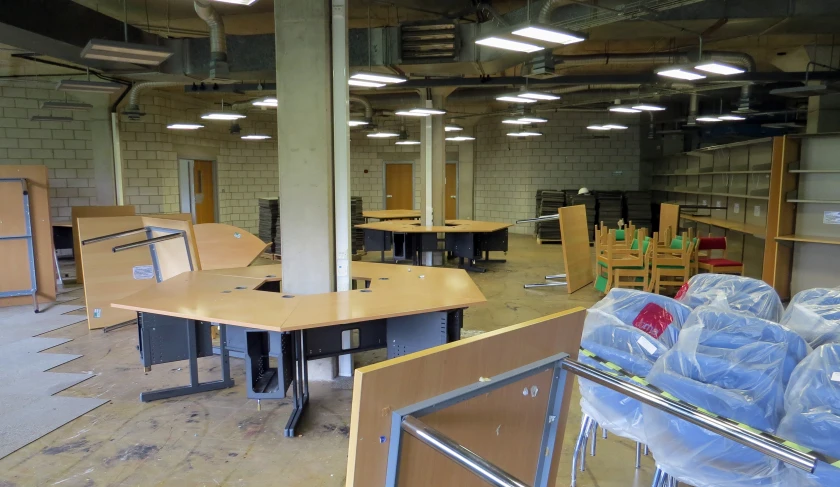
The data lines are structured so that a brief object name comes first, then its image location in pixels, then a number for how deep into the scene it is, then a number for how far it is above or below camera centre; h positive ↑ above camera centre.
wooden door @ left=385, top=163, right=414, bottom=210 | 15.23 -0.13
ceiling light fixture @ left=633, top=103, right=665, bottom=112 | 8.29 +1.12
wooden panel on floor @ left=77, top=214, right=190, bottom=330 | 5.63 -0.95
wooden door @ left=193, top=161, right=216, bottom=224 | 12.39 -0.25
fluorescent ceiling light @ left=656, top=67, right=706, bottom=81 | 5.14 +1.05
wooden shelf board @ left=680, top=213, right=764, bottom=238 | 7.86 -0.70
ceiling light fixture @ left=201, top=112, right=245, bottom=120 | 7.52 +0.90
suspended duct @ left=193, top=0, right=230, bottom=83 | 4.90 +1.38
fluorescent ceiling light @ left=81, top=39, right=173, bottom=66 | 3.65 +0.89
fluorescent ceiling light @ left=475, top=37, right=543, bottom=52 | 3.76 +0.95
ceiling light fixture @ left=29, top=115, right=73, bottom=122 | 8.26 +0.94
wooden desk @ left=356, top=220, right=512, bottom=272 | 8.89 -0.94
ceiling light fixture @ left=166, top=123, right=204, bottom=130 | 8.86 +0.90
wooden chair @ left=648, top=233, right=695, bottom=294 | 6.68 -1.00
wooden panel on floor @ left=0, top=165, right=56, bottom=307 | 6.45 -0.59
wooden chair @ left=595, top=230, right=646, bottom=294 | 6.76 -0.97
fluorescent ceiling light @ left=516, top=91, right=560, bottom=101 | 6.51 +1.03
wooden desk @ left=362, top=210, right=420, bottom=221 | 11.23 -0.69
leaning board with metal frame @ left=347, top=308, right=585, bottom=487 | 1.24 -0.57
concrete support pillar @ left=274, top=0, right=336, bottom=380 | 3.94 +0.30
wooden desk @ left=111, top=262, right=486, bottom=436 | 3.35 -0.88
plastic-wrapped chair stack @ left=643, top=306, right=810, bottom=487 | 1.93 -0.76
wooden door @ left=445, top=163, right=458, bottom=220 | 15.23 -0.25
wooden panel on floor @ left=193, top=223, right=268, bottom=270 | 6.54 -0.79
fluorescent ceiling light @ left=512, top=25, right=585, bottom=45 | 3.47 +0.94
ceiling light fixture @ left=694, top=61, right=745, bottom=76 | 4.96 +1.04
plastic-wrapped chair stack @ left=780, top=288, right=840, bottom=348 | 2.61 -0.67
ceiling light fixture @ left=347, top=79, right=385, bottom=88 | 4.98 +0.92
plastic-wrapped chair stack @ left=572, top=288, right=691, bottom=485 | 2.45 -0.73
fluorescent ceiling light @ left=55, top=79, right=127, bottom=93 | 5.98 +1.04
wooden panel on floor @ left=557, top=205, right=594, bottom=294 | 7.30 -0.90
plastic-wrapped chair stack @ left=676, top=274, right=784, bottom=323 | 3.09 -0.65
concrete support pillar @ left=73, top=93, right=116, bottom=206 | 9.80 +0.61
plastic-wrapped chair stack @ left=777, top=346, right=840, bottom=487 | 1.73 -0.74
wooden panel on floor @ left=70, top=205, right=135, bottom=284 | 7.86 -0.45
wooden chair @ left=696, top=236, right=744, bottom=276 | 6.79 -1.01
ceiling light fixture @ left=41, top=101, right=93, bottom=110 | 7.64 +1.08
